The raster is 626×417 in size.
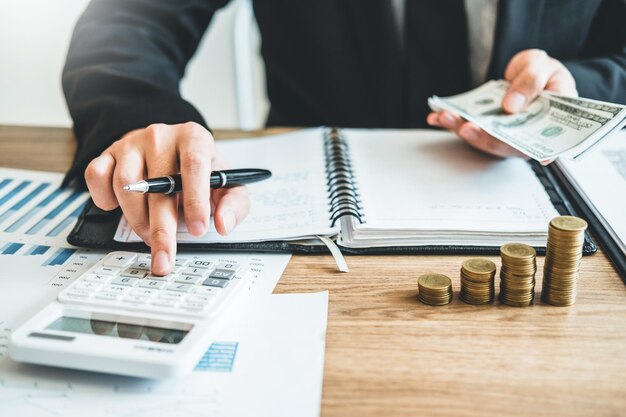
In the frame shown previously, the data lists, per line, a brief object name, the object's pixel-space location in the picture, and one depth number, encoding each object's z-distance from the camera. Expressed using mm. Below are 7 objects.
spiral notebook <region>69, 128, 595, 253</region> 757
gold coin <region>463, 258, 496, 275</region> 641
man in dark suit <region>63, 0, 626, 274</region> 766
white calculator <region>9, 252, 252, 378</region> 525
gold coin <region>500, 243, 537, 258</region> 630
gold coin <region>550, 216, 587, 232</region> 607
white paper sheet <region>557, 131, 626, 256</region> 782
